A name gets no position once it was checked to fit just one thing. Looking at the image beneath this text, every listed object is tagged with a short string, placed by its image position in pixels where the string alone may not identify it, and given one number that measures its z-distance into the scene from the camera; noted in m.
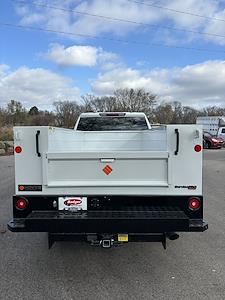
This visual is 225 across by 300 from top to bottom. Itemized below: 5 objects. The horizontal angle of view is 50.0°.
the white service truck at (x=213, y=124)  28.47
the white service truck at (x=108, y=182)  2.96
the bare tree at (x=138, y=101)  49.23
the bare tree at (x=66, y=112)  41.63
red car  23.28
